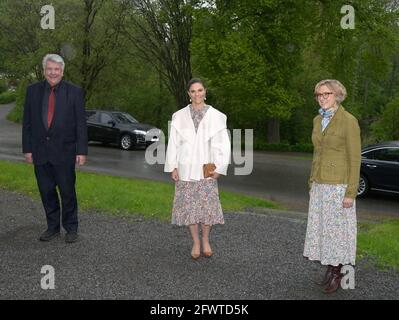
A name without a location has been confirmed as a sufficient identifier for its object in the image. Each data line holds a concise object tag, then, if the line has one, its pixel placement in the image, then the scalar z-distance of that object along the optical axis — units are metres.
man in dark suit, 5.74
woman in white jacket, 5.26
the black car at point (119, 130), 20.05
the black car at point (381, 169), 10.87
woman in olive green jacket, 4.36
